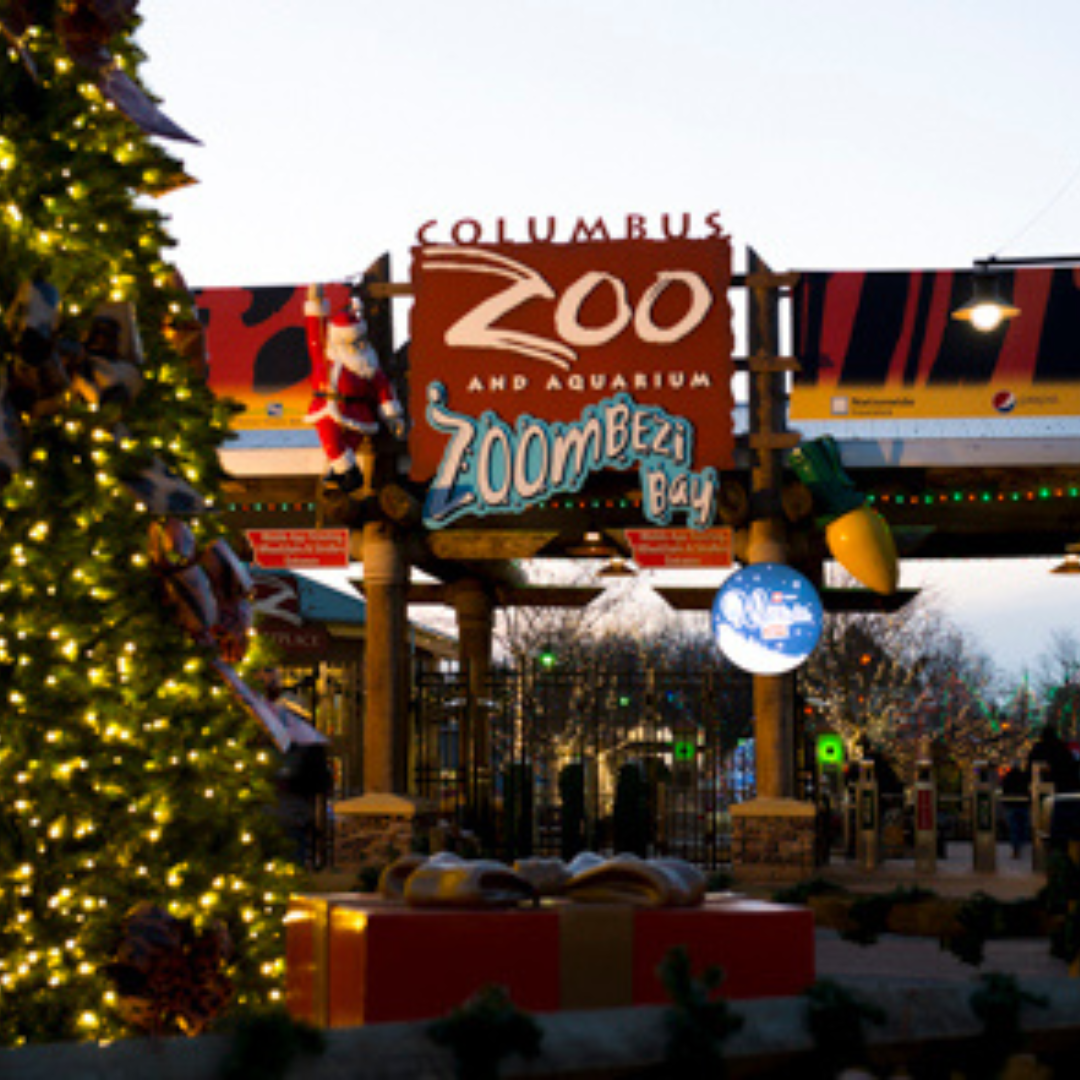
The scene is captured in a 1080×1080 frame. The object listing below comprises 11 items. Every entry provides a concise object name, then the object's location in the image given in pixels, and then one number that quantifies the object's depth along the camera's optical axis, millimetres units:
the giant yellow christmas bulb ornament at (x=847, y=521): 19031
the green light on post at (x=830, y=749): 28141
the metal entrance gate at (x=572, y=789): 19672
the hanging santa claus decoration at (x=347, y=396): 19703
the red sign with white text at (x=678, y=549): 20141
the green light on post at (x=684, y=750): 22144
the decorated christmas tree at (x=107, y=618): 5746
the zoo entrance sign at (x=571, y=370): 19312
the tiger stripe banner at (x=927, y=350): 20297
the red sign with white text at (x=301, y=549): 20750
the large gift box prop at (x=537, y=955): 3766
